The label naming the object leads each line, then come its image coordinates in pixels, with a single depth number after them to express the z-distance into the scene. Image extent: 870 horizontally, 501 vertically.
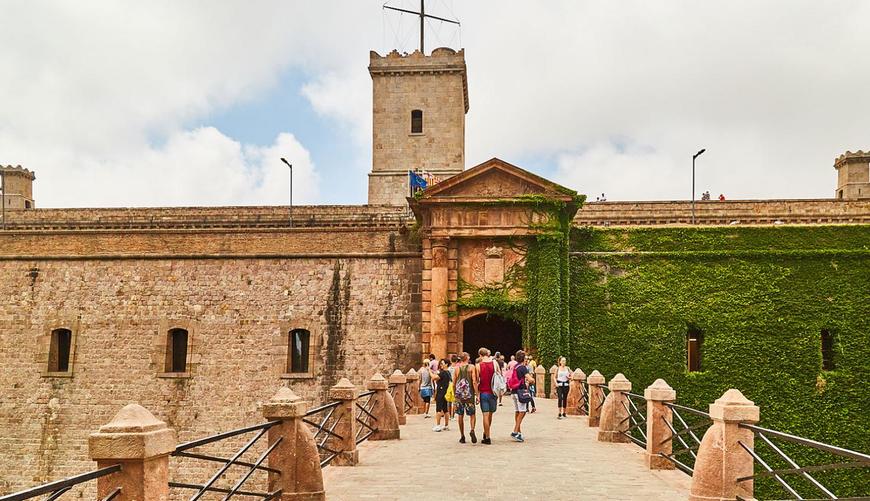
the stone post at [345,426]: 12.16
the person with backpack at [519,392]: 14.42
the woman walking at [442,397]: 16.30
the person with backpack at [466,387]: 14.07
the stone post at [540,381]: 23.69
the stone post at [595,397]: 17.36
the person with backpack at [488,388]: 13.77
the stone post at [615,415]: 14.99
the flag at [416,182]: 35.50
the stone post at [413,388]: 19.67
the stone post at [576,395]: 19.80
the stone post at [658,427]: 12.05
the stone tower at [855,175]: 32.72
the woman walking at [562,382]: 18.95
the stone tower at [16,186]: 36.09
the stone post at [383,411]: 14.86
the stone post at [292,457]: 9.22
